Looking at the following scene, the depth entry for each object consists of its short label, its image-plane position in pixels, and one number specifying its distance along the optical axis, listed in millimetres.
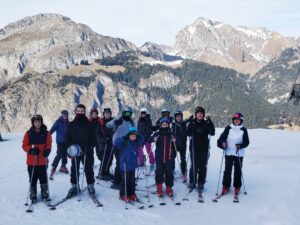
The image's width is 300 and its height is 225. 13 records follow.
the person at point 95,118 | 13045
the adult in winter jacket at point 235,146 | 10820
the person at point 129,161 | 10273
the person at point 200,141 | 10930
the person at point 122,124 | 10930
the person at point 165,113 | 13153
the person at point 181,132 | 12966
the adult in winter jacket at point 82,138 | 10234
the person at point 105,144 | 12914
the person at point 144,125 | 14180
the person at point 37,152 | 9789
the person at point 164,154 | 10750
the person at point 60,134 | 13602
